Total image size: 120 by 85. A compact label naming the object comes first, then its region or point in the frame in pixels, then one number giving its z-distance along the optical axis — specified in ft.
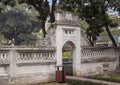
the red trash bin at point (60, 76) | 47.12
